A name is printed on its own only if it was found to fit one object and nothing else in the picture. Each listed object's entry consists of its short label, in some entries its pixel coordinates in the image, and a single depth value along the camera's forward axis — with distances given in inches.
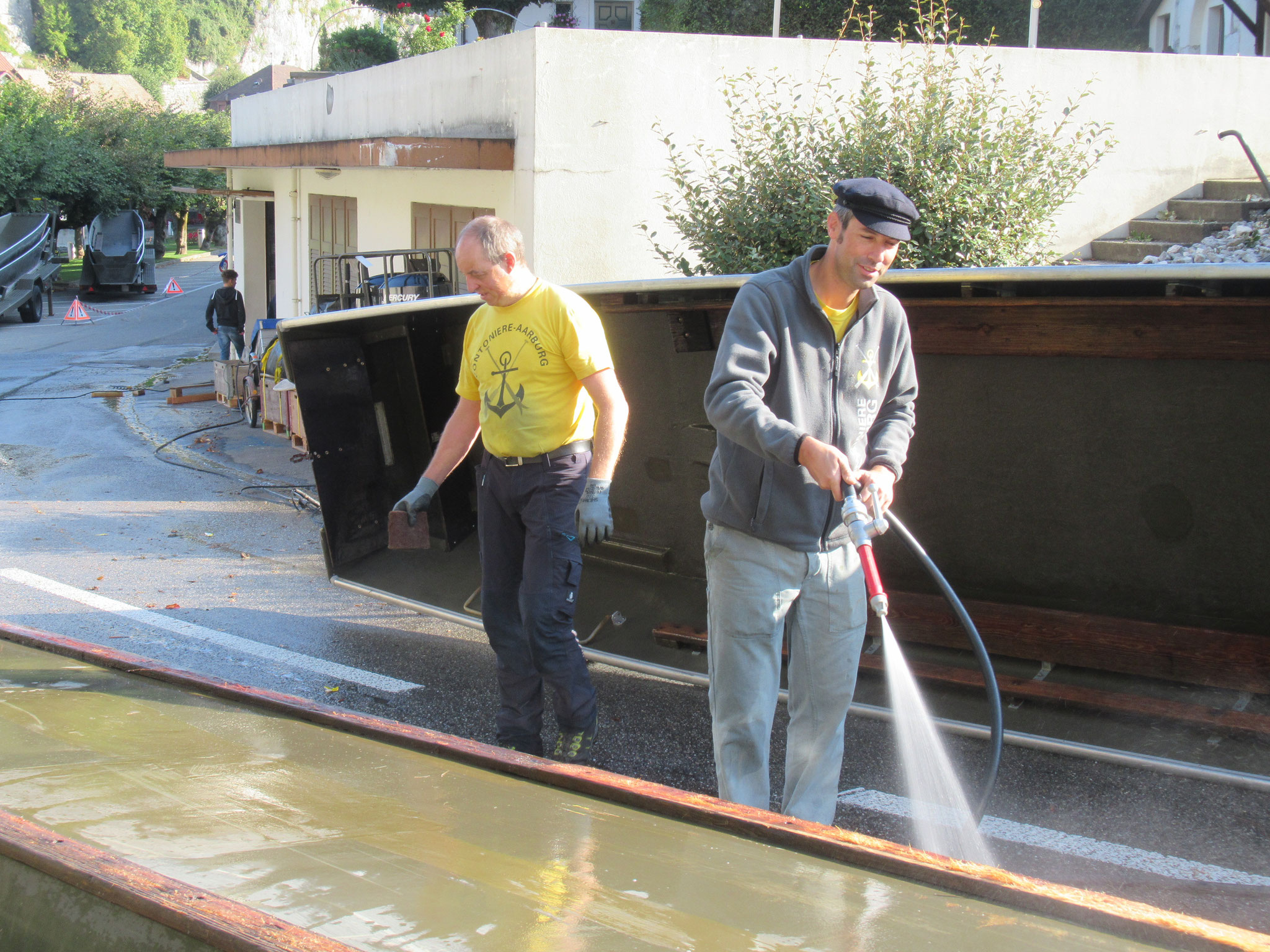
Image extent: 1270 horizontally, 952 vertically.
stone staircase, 347.3
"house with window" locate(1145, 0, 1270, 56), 723.4
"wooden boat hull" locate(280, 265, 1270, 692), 159.8
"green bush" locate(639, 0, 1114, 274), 267.9
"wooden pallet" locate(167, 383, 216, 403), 585.3
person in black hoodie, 682.8
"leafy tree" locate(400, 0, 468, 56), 805.9
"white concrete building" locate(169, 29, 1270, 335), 350.9
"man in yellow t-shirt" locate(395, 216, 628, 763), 150.3
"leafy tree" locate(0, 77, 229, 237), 1421.0
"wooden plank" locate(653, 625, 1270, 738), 155.3
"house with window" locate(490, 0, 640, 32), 1379.2
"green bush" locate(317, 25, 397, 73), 1160.8
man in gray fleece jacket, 109.3
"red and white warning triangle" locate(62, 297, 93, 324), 1031.0
